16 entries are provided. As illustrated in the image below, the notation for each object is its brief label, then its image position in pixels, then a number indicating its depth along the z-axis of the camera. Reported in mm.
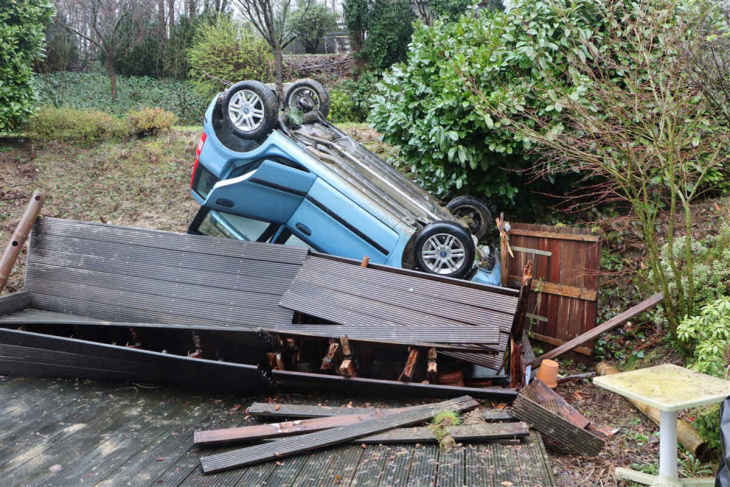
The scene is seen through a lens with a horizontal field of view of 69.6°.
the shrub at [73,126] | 11461
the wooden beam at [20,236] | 6078
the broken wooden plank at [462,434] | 3648
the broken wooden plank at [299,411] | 4090
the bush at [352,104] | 14609
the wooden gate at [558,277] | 5523
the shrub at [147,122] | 11914
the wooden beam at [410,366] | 4277
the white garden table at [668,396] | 3066
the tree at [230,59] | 15453
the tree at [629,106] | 4863
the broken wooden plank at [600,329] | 5055
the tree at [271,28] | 9318
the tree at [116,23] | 17188
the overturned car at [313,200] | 5605
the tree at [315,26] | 20328
